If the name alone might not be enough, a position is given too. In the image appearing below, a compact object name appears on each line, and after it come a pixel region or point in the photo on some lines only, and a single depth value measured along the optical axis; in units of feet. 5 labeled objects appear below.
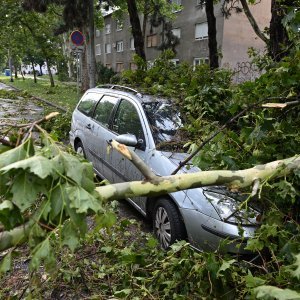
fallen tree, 3.77
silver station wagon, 11.10
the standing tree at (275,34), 19.12
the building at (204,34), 76.48
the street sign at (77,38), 40.04
